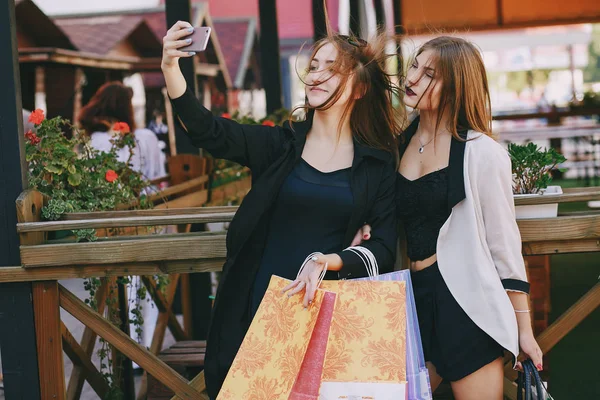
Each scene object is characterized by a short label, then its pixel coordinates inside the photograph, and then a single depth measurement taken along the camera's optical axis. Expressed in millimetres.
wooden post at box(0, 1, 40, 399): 3150
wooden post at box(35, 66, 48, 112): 8242
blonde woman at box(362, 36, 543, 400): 2406
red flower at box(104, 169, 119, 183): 3870
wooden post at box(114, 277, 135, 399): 4223
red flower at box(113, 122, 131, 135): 4816
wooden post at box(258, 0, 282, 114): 8289
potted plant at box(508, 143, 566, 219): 2959
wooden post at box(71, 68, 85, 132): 8523
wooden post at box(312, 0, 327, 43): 5410
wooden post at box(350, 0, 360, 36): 8336
